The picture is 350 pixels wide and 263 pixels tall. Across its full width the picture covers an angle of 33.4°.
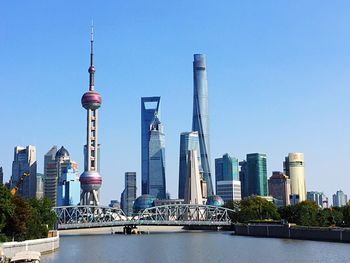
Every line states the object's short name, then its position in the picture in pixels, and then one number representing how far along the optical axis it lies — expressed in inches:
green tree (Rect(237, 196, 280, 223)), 7511.3
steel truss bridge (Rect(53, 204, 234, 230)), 7308.1
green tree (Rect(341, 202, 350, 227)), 5546.3
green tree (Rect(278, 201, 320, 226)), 5666.3
